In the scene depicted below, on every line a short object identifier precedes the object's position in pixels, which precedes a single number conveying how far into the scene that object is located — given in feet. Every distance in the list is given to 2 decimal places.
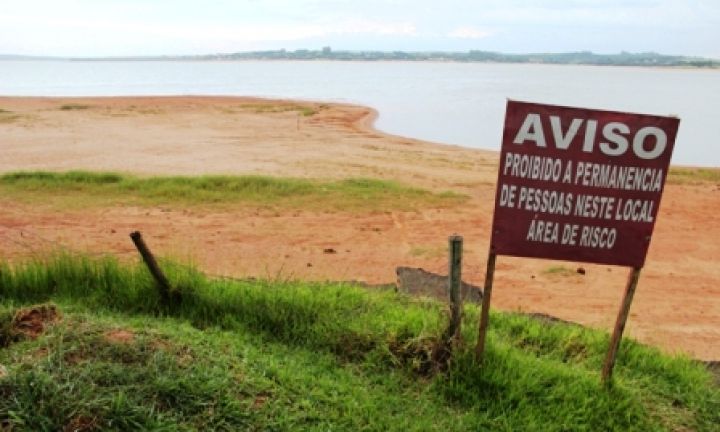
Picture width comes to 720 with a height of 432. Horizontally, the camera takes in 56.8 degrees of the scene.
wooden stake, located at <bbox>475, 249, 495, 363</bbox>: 12.51
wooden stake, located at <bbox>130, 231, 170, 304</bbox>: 14.57
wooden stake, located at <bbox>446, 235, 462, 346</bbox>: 12.69
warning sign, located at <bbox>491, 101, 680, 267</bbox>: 11.75
